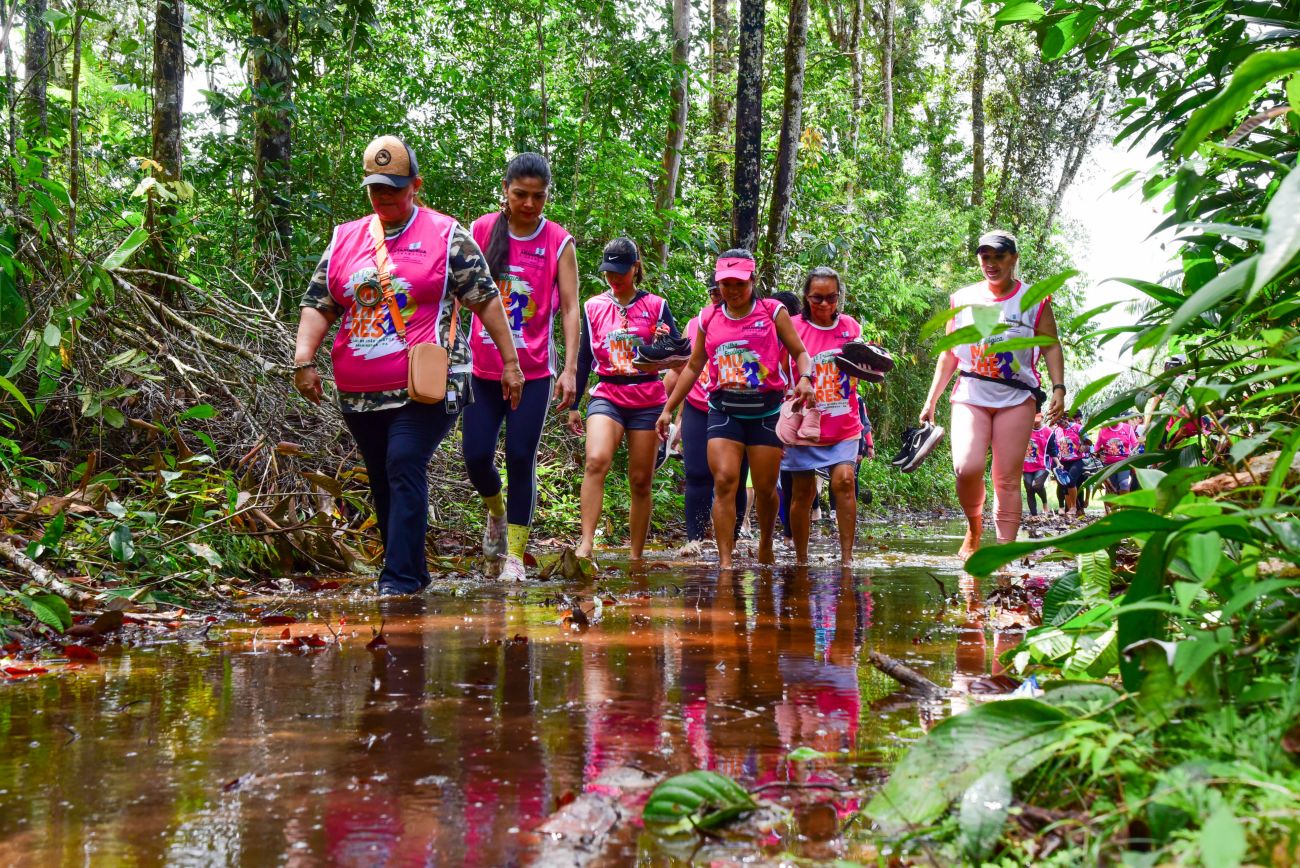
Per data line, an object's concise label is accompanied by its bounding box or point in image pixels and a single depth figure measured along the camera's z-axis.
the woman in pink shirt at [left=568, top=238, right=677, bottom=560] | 8.50
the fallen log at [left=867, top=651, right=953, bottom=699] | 3.17
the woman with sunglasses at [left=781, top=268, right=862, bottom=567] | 8.95
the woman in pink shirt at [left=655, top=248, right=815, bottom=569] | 8.09
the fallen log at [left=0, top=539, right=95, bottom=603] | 4.56
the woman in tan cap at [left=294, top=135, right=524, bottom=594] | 5.80
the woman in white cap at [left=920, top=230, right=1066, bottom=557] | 7.54
